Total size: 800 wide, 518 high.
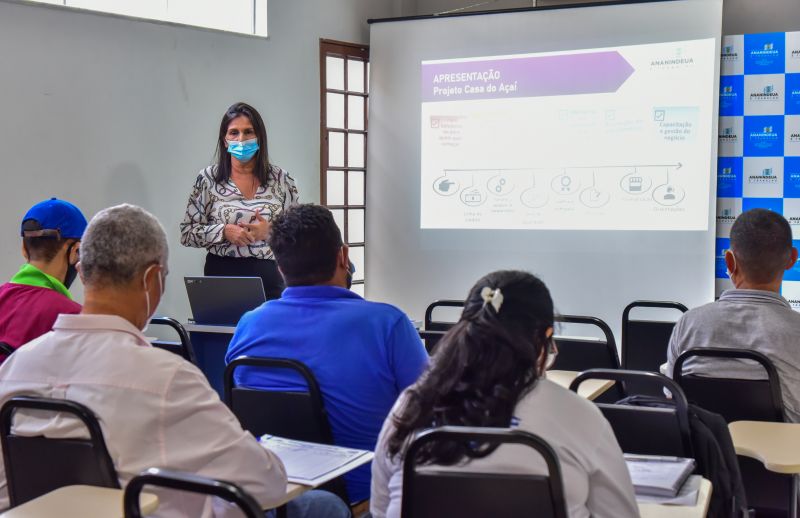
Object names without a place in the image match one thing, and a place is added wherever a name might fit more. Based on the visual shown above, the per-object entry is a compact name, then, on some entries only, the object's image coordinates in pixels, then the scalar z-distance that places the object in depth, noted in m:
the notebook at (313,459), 1.70
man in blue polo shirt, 2.19
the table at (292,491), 1.62
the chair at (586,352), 2.97
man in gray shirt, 2.49
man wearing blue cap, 2.42
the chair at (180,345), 2.82
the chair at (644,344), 3.50
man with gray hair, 1.54
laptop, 3.42
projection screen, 5.20
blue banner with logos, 5.08
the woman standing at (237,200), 4.23
